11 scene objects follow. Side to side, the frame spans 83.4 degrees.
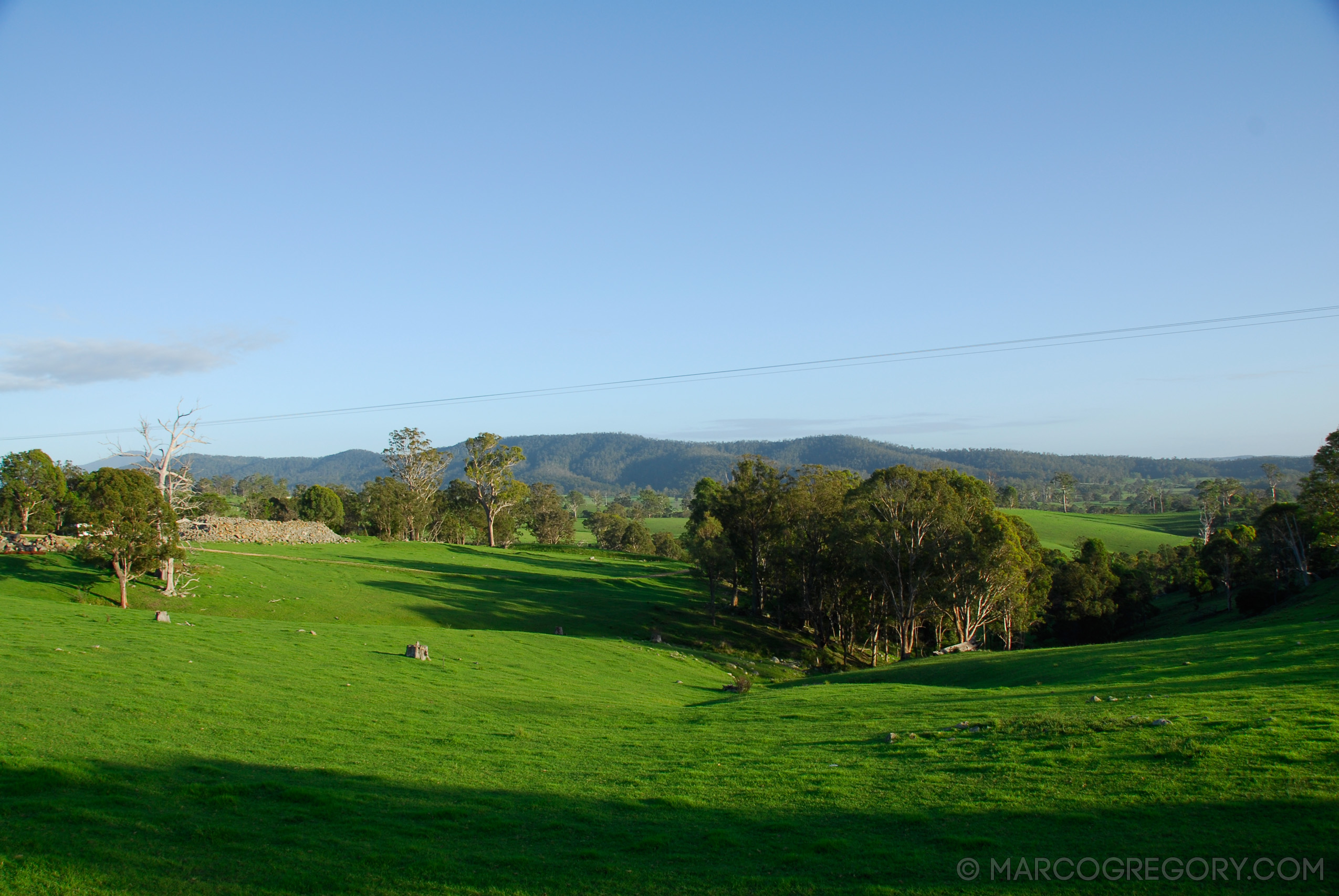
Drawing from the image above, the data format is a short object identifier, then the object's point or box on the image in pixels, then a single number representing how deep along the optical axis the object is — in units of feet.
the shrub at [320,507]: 355.97
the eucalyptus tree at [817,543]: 188.75
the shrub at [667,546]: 488.02
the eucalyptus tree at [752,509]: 207.62
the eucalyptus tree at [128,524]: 132.67
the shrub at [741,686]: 113.19
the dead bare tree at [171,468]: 180.45
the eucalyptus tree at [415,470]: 363.56
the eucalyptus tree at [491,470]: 350.64
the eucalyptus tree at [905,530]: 169.17
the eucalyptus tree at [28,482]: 241.96
